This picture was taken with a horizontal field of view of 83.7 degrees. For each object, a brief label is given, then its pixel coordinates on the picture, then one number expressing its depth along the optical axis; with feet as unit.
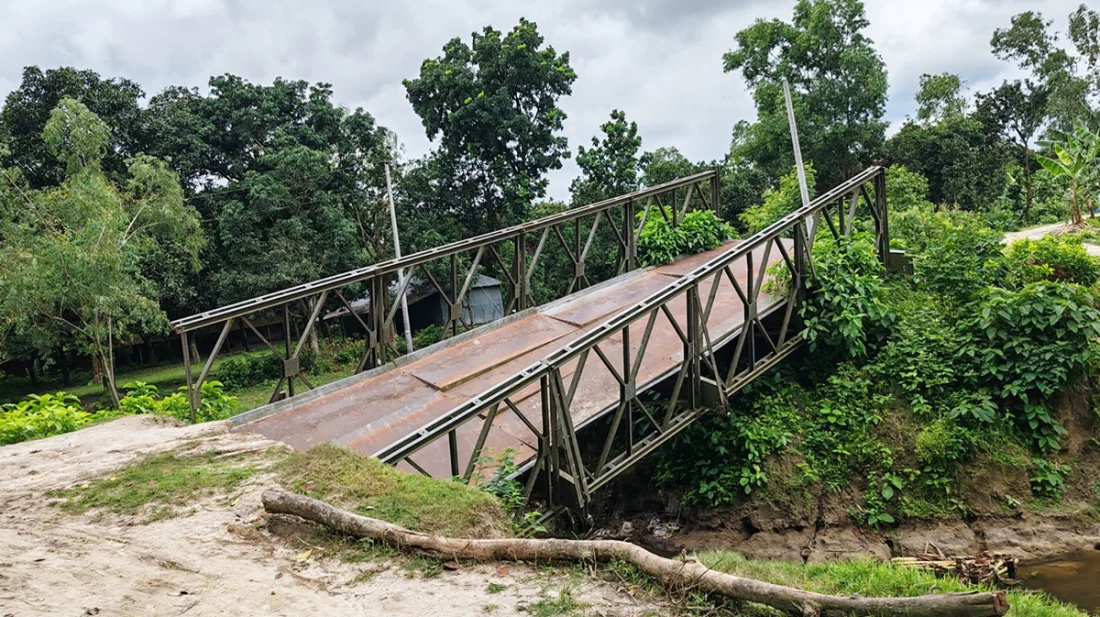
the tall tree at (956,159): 77.82
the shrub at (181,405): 21.88
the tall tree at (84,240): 43.96
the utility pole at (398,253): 54.80
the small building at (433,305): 74.59
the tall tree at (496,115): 66.80
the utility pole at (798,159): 46.00
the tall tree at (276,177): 64.75
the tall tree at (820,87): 73.87
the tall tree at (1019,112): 88.38
